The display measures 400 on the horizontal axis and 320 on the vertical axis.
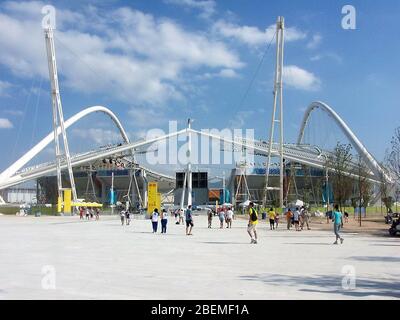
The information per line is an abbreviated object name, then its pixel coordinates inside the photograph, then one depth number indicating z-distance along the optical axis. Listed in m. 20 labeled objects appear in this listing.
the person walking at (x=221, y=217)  37.10
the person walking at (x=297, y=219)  32.90
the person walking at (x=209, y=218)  38.22
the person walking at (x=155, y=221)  30.23
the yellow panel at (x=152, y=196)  50.78
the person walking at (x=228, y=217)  38.28
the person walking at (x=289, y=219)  34.34
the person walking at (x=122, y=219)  42.25
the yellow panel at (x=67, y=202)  72.25
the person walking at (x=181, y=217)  47.25
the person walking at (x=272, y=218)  34.44
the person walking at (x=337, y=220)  21.41
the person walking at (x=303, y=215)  33.97
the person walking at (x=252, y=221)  22.11
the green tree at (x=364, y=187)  47.00
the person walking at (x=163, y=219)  30.17
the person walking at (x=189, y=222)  28.52
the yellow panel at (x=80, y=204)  75.31
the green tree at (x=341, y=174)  49.22
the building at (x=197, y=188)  125.19
